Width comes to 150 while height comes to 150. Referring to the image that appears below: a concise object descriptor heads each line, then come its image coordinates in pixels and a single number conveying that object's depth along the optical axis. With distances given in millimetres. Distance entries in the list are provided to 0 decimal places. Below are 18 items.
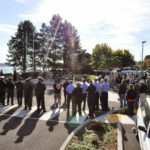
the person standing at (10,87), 11234
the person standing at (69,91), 9920
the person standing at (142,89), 11517
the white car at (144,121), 3934
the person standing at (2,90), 11055
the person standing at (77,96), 8859
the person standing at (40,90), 9203
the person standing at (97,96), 9988
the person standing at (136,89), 10227
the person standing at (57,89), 10463
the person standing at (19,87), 10789
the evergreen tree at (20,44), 43094
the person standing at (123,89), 10305
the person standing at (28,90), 9859
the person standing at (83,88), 10102
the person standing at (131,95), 8359
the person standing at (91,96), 8835
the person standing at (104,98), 9961
